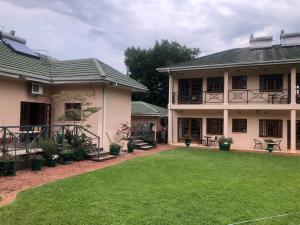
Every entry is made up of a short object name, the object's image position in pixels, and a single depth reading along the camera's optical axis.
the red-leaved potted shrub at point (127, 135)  16.05
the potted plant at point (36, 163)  10.35
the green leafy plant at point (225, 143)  17.73
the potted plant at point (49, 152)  11.17
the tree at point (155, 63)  34.25
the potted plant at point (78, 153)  12.53
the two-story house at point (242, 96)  17.98
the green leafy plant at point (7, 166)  9.32
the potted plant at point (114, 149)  14.59
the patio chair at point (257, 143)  18.94
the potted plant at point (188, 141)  19.21
